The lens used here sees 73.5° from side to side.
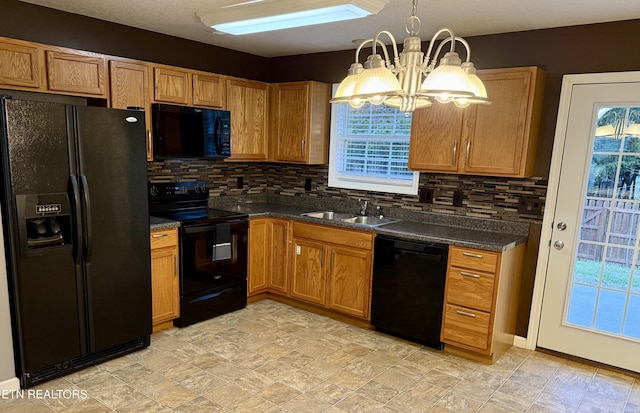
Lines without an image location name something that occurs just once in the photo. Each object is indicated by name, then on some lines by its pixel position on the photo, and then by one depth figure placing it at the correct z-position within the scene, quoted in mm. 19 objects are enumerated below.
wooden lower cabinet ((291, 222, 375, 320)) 3586
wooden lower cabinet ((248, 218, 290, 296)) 4051
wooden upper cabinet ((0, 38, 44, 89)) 2709
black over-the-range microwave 3490
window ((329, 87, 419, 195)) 3986
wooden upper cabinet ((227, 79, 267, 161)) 4094
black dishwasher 3207
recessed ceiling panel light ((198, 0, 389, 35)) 2480
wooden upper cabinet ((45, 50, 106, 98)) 2918
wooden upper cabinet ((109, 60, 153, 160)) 3217
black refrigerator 2486
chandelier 1733
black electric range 3523
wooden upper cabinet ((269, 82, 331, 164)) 4191
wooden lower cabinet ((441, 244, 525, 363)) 3010
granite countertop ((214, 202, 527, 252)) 3061
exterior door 2973
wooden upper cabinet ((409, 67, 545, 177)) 3062
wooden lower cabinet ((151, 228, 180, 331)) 3283
